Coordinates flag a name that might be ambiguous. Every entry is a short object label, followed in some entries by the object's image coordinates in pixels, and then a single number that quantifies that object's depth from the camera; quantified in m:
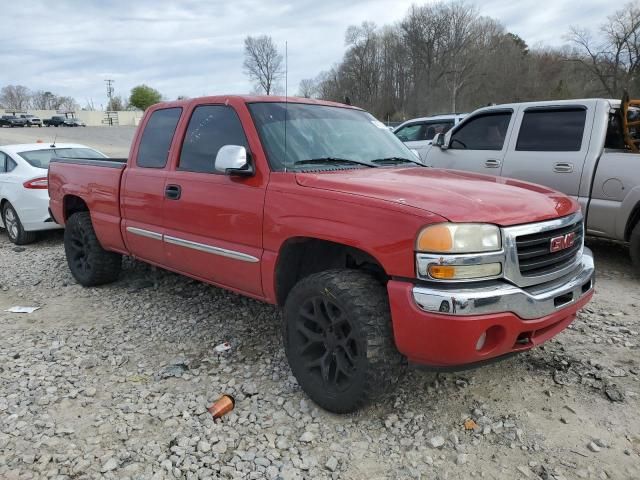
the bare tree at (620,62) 43.94
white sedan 7.11
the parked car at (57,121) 57.23
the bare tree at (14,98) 103.25
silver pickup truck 5.05
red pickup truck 2.39
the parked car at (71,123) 57.00
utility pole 89.71
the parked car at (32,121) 55.66
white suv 10.11
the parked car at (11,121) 53.50
